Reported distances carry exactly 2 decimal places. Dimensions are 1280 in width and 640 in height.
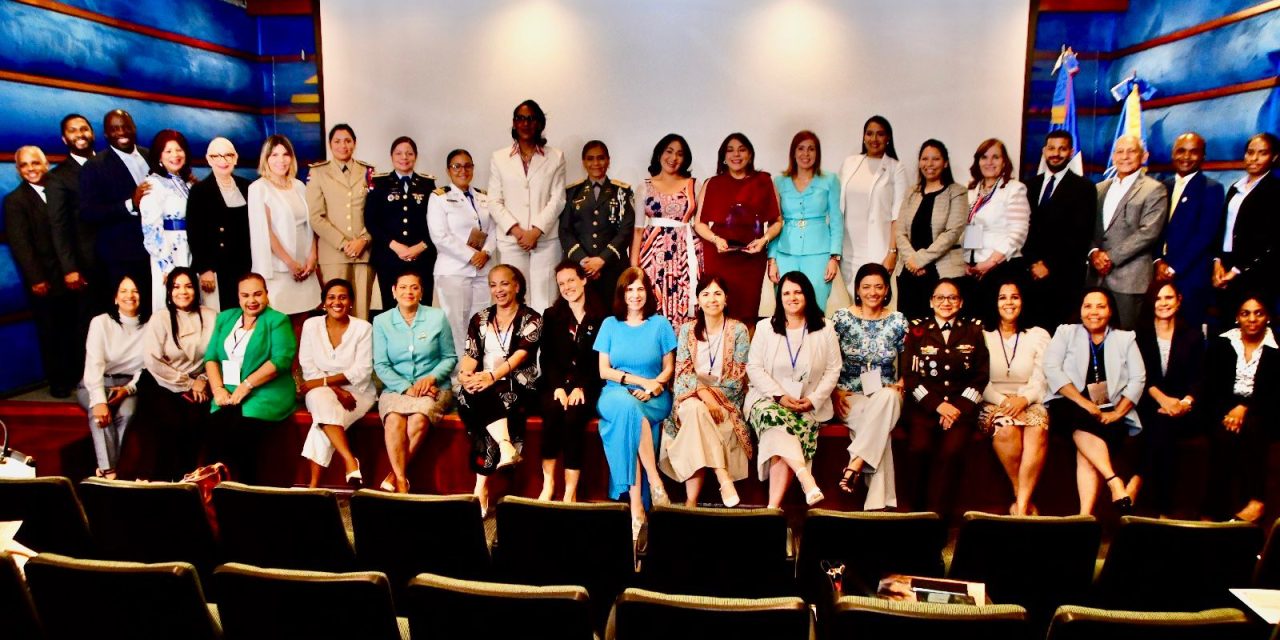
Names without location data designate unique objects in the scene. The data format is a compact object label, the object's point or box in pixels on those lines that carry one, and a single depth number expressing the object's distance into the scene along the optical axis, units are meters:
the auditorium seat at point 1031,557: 2.62
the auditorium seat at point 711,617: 1.97
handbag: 3.33
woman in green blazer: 4.39
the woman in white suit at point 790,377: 4.16
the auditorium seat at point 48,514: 2.82
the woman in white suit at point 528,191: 5.54
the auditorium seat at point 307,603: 2.12
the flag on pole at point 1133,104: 6.34
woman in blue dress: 4.21
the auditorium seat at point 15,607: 2.20
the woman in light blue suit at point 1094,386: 4.12
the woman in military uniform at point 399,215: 5.48
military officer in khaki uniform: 5.54
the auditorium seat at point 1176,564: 2.58
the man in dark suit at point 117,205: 5.15
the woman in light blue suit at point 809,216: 5.29
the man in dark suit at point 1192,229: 4.83
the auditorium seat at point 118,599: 2.15
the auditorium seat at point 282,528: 2.80
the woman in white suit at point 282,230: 5.25
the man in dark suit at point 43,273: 5.13
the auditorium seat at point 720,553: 2.70
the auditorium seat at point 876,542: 2.67
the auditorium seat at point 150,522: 2.81
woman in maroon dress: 5.27
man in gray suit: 4.89
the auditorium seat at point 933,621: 1.97
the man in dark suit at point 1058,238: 5.05
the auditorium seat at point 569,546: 2.69
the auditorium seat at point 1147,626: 1.99
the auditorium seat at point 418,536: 2.72
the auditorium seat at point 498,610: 2.01
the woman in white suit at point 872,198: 5.41
